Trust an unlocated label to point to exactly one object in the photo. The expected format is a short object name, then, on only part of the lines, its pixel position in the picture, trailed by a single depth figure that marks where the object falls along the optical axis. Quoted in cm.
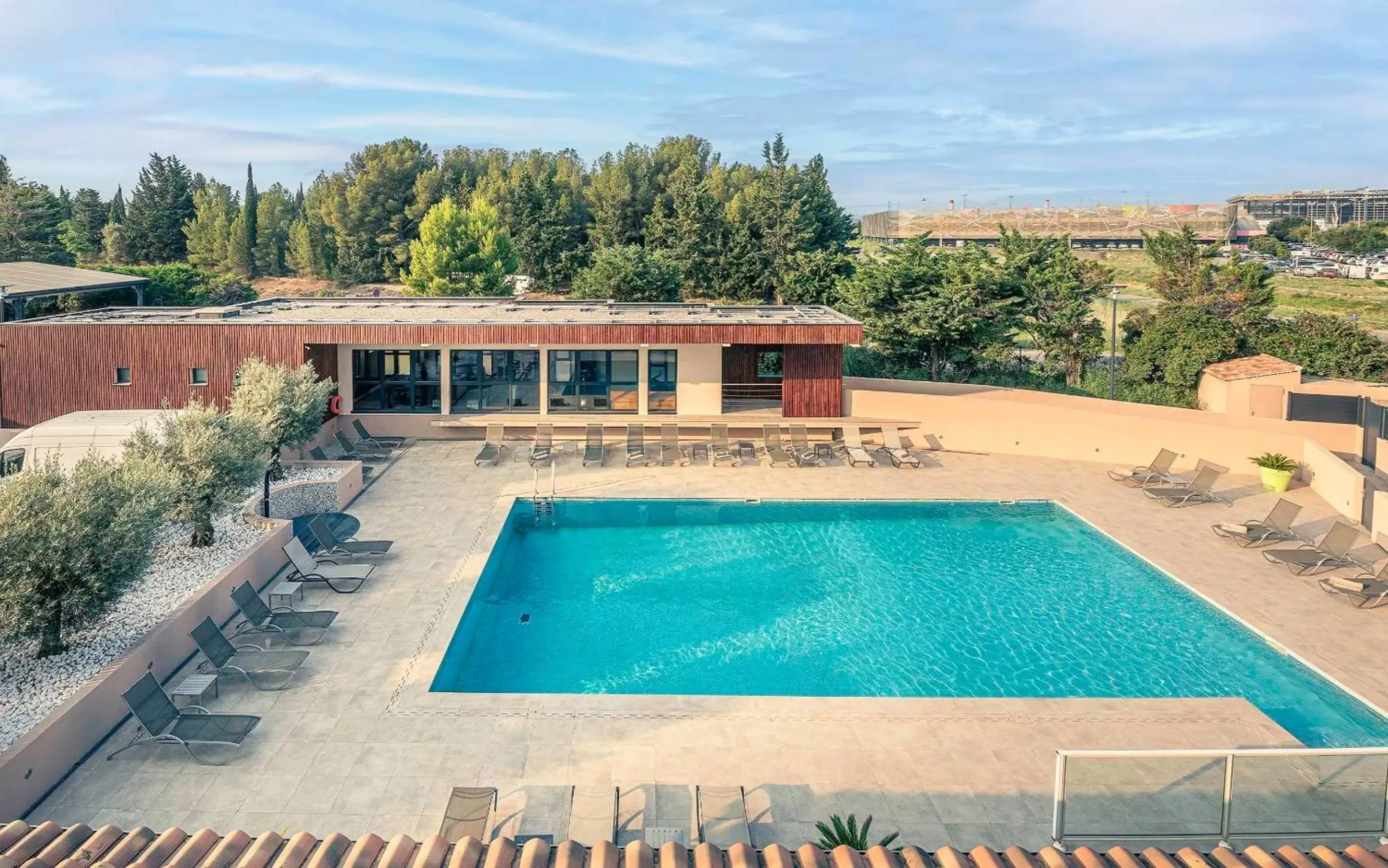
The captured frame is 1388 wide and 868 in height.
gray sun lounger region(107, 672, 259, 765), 873
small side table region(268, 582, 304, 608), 1205
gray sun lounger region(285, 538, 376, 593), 1302
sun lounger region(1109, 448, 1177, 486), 1909
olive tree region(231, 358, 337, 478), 1630
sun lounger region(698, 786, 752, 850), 759
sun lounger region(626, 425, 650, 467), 2078
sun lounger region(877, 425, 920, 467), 2089
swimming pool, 1134
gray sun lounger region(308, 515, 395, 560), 1395
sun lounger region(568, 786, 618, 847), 762
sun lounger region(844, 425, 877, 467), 2081
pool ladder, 1741
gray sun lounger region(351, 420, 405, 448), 2156
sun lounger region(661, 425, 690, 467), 2078
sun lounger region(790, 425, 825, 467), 2091
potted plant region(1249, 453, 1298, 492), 1880
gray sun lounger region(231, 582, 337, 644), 1130
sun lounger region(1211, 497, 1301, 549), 1550
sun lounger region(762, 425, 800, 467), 2064
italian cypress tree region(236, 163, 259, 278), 6950
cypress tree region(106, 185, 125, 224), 7500
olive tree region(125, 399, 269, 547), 1245
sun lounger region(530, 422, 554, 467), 2086
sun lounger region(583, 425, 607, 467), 2073
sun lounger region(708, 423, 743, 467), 2102
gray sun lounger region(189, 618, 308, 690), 1019
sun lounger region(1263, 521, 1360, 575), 1422
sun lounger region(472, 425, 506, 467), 2055
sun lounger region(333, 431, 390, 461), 2050
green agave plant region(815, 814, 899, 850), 701
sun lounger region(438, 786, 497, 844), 737
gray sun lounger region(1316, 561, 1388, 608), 1298
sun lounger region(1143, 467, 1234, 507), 1808
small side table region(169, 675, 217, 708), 949
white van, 1583
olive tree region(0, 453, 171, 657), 887
